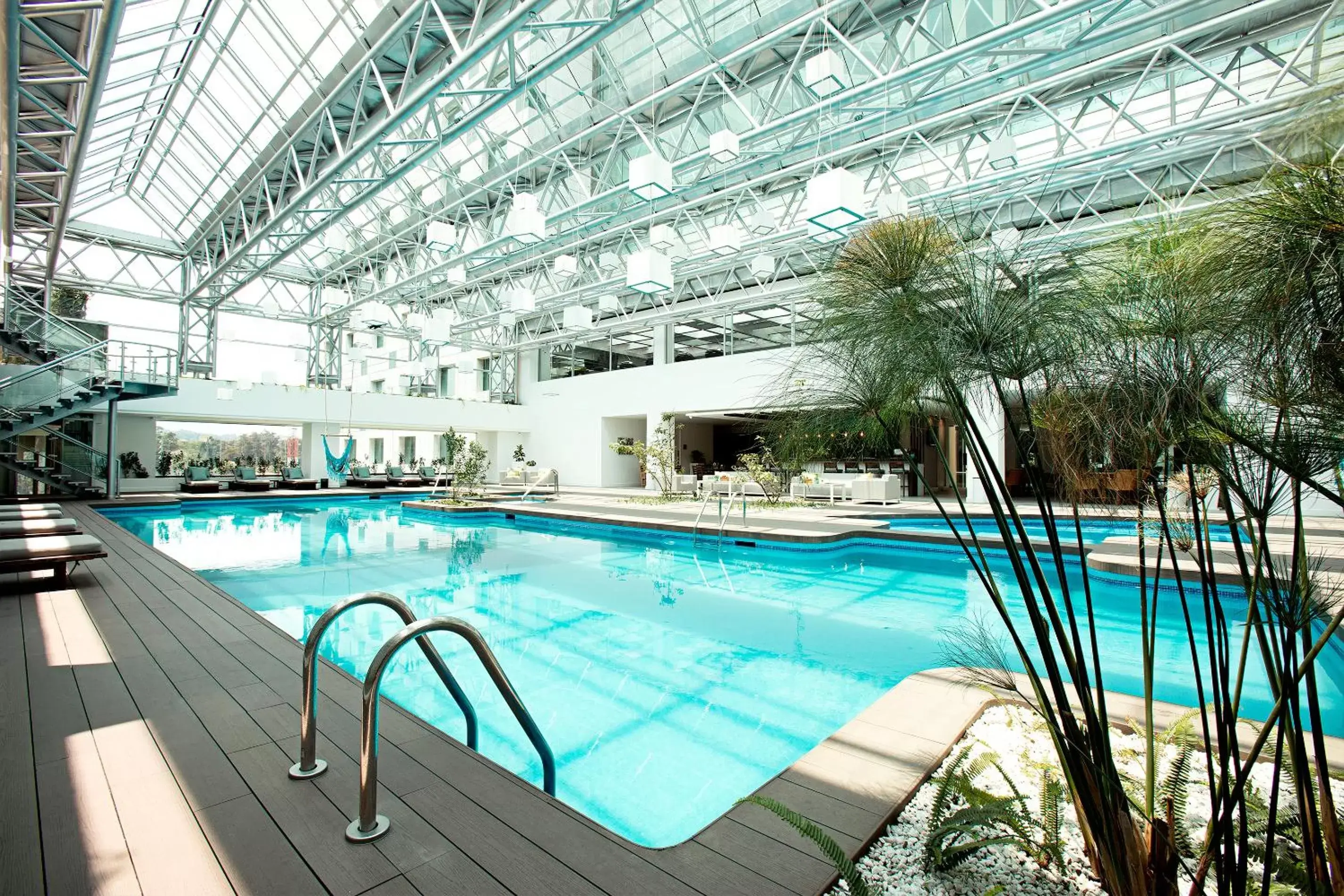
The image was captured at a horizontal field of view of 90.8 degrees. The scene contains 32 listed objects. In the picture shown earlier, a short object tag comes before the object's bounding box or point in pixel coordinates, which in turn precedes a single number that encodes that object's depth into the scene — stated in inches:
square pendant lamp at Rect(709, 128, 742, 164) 294.2
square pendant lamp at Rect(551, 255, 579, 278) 474.0
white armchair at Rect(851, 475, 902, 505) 584.4
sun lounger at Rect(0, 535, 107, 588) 189.6
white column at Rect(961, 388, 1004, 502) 491.5
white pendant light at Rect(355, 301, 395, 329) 545.0
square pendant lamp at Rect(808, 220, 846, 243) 294.5
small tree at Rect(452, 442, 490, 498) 573.3
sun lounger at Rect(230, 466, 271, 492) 682.8
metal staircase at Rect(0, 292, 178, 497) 443.8
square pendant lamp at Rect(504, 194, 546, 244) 331.9
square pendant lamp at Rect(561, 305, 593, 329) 545.6
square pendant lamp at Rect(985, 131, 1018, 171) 343.6
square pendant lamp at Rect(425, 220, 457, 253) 382.0
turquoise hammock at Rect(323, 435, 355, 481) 731.4
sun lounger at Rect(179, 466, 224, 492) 666.8
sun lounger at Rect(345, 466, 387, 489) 772.6
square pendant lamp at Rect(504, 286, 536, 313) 503.5
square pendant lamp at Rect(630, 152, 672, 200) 295.7
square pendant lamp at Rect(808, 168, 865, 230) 268.4
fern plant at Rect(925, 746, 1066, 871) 71.7
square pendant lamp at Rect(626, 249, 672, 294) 381.1
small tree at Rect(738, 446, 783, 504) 562.6
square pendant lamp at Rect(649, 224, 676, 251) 397.4
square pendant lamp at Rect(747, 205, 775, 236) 485.7
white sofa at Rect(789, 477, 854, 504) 616.1
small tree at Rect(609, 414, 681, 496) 677.3
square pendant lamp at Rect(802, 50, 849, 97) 260.2
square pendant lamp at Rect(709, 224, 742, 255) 384.5
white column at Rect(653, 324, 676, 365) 787.4
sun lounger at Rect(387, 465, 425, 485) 797.9
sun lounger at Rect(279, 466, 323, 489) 736.3
